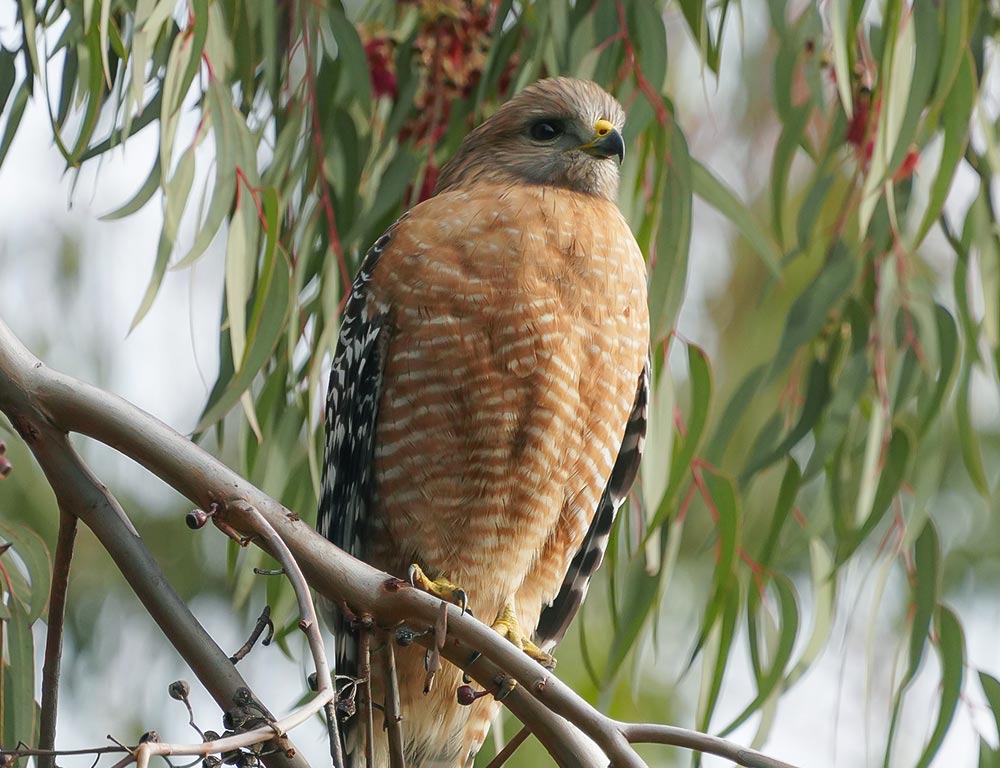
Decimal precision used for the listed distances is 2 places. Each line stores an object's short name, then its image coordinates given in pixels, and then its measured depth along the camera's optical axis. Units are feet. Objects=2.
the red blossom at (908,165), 22.38
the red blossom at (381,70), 23.36
